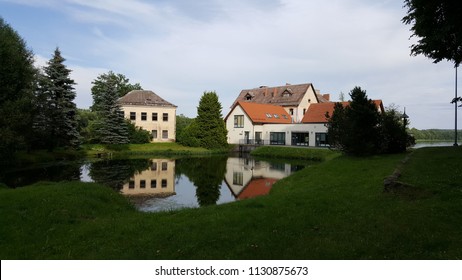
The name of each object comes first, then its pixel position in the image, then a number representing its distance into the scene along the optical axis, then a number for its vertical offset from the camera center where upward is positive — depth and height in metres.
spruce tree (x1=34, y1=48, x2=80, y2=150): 30.95 +3.69
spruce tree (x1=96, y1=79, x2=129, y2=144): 39.44 +2.59
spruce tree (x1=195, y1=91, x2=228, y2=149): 42.78 +2.59
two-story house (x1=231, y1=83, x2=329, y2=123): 51.75 +8.13
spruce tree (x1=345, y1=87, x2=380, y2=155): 19.55 +1.09
